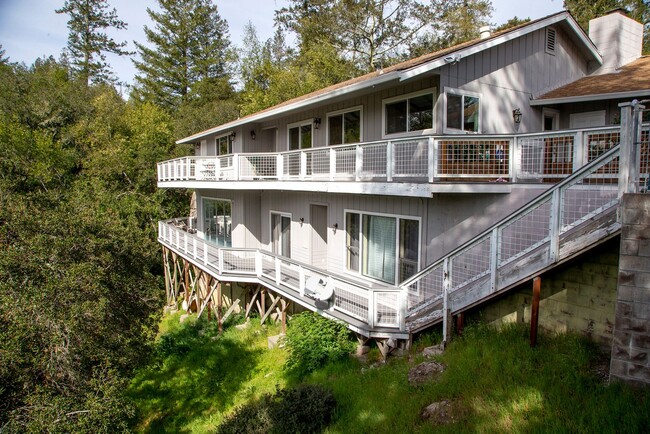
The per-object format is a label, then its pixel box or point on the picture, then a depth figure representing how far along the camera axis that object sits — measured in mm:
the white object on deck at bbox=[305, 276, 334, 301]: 9945
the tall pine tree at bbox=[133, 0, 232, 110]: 39094
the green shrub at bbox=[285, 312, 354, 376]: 9625
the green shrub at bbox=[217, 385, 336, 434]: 6785
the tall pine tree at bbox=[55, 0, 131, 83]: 41562
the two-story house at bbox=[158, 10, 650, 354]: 7836
